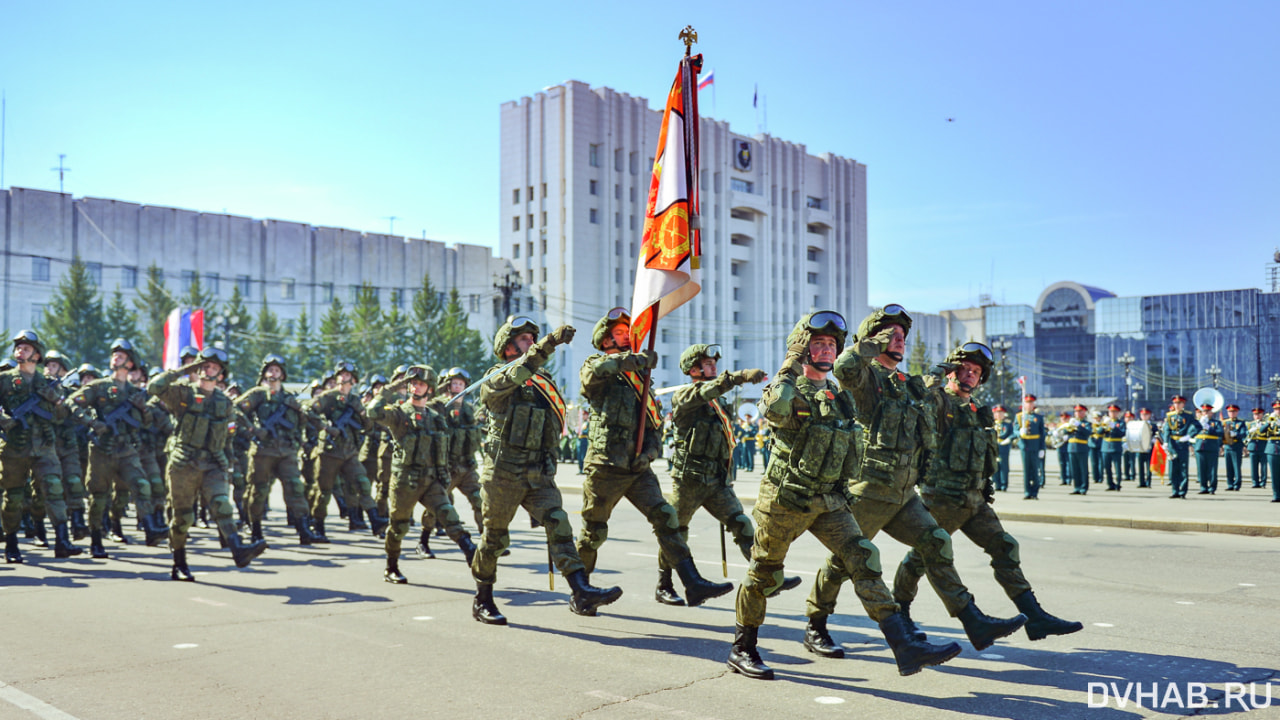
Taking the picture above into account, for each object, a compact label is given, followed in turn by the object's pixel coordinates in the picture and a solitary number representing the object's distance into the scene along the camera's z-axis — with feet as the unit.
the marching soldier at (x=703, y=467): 27.84
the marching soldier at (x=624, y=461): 26.27
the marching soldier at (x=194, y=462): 33.45
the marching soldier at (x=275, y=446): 43.42
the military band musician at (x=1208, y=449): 68.49
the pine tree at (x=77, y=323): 179.52
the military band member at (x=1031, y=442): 64.23
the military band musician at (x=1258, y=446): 71.33
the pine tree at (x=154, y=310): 191.42
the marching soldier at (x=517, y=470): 25.40
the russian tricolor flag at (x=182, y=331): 95.09
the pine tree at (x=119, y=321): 183.01
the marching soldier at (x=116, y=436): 42.22
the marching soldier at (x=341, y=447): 46.44
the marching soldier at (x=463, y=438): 38.45
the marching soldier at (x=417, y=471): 32.94
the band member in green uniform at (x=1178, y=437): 64.34
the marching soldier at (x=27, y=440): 37.37
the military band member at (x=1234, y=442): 77.15
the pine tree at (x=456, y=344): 208.03
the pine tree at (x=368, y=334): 206.28
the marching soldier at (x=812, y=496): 19.15
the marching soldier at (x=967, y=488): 22.43
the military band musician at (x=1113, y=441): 74.13
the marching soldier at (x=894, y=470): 21.04
